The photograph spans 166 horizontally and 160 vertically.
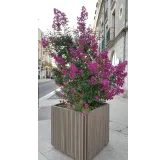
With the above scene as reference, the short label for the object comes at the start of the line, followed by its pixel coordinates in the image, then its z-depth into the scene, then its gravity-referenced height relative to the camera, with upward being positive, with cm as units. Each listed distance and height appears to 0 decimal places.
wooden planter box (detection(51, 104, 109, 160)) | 132 -56
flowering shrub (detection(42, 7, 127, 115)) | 138 +8
